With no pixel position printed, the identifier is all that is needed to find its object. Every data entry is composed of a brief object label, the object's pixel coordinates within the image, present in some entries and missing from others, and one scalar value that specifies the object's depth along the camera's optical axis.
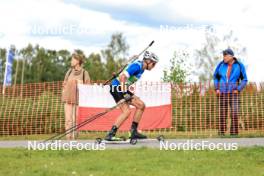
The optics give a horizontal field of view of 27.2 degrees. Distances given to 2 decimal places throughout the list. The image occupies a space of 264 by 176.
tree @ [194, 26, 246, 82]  40.59
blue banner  22.36
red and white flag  14.40
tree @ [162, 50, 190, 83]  24.20
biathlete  10.62
